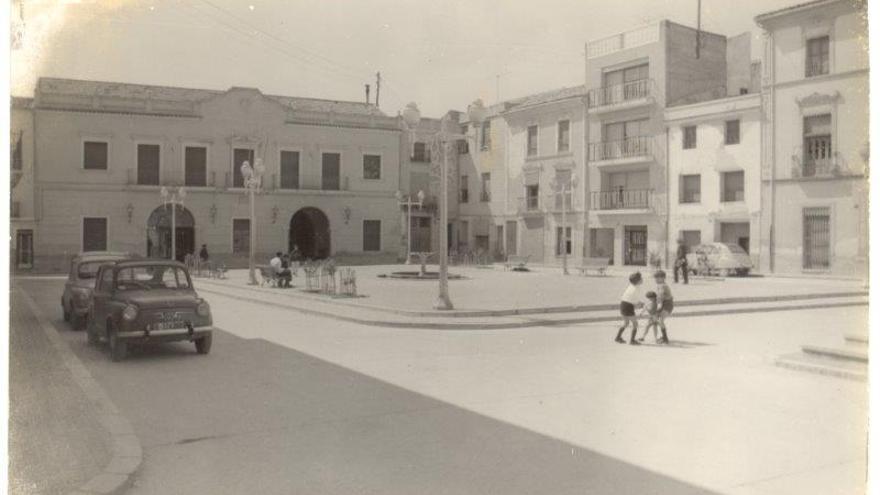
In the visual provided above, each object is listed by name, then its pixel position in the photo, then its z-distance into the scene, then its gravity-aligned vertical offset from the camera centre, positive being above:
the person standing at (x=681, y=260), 23.41 -0.62
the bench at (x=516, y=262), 33.25 -1.07
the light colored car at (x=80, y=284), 12.30 -0.86
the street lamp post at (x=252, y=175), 22.25 +2.01
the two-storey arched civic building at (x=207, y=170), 32.28 +3.36
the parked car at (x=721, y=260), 28.80 -0.73
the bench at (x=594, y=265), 28.14 -0.96
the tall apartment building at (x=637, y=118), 35.47 +6.45
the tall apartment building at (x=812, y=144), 26.05 +3.85
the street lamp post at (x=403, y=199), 36.90 +2.34
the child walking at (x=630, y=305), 10.95 -0.99
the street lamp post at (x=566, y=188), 40.25 +3.01
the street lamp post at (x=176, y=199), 33.07 +1.79
